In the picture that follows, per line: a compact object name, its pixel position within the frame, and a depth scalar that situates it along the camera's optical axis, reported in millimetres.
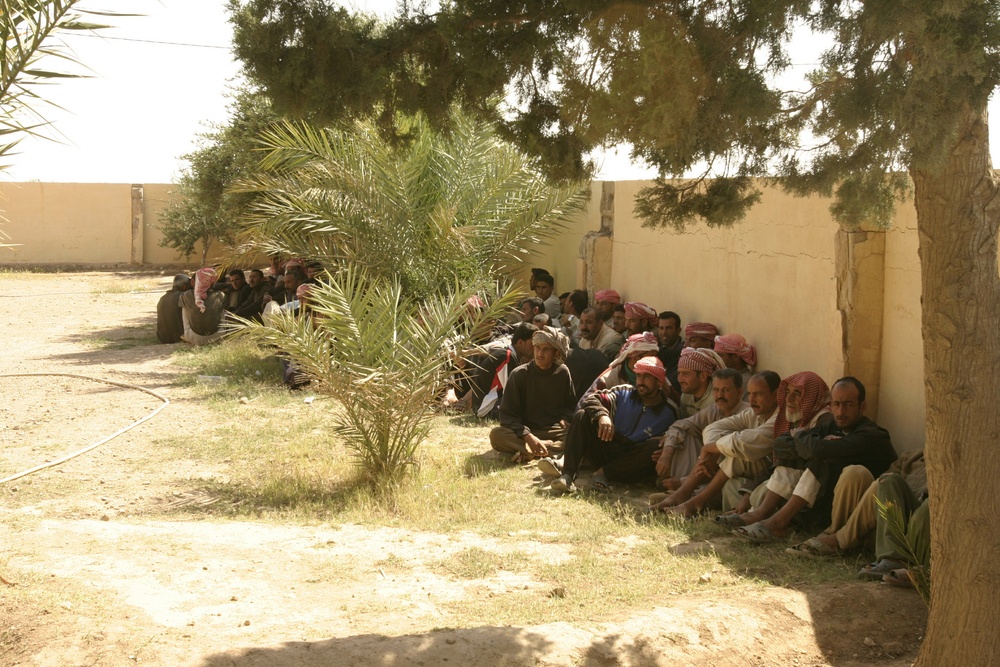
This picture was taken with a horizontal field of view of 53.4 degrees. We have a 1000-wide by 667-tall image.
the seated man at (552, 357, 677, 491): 6805
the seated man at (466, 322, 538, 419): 8414
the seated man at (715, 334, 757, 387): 7383
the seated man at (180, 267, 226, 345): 13055
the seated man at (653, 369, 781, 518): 5805
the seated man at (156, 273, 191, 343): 13422
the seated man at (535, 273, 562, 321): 11836
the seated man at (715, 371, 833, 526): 5543
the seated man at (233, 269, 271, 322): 13039
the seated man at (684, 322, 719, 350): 8125
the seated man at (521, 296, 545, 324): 10711
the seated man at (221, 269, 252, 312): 13560
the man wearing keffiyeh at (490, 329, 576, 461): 7504
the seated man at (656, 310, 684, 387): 8072
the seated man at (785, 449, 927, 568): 4707
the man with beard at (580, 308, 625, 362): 9658
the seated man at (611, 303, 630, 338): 9484
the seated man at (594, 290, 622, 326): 10352
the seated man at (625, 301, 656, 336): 9008
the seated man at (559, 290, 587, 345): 10539
